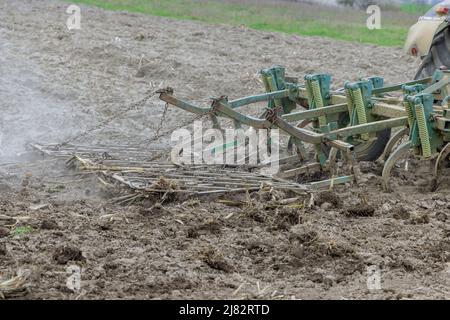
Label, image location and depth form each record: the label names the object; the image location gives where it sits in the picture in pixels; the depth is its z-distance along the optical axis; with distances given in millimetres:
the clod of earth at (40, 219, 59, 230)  10469
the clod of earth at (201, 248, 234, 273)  9375
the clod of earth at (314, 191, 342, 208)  12055
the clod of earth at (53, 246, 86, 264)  9289
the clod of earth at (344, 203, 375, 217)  11734
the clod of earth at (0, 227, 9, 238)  10062
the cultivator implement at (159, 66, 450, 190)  12594
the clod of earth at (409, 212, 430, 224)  11352
